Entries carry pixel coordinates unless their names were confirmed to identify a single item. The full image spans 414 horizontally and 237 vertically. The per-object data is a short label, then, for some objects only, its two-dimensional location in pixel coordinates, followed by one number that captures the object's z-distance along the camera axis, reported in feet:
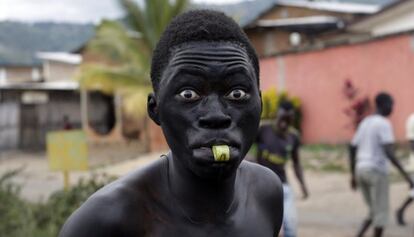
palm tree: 55.47
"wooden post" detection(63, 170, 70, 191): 21.51
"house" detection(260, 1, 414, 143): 46.39
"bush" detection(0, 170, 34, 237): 16.21
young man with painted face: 4.68
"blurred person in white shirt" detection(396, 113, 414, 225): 23.84
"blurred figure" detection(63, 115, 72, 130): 53.83
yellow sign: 21.89
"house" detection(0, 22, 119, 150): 72.90
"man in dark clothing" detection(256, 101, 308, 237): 16.74
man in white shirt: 19.38
